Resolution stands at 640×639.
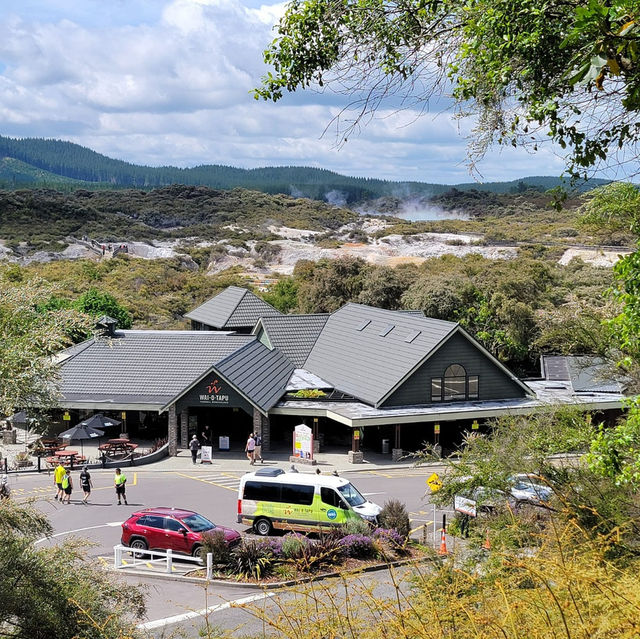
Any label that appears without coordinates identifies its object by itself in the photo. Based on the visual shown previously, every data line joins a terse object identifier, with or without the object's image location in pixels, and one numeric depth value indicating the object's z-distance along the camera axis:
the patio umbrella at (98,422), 34.42
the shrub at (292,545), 20.60
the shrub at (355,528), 23.38
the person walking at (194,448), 35.59
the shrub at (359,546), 22.23
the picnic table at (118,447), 35.97
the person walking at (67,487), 28.18
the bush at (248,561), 21.25
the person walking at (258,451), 35.44
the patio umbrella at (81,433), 33.16
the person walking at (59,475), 28.33
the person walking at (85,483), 28.50
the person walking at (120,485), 28.04
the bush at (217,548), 21.59
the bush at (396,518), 23.72
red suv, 22.78
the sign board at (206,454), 35.16
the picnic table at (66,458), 33.94
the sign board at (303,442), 35.11
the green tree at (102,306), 55.91
